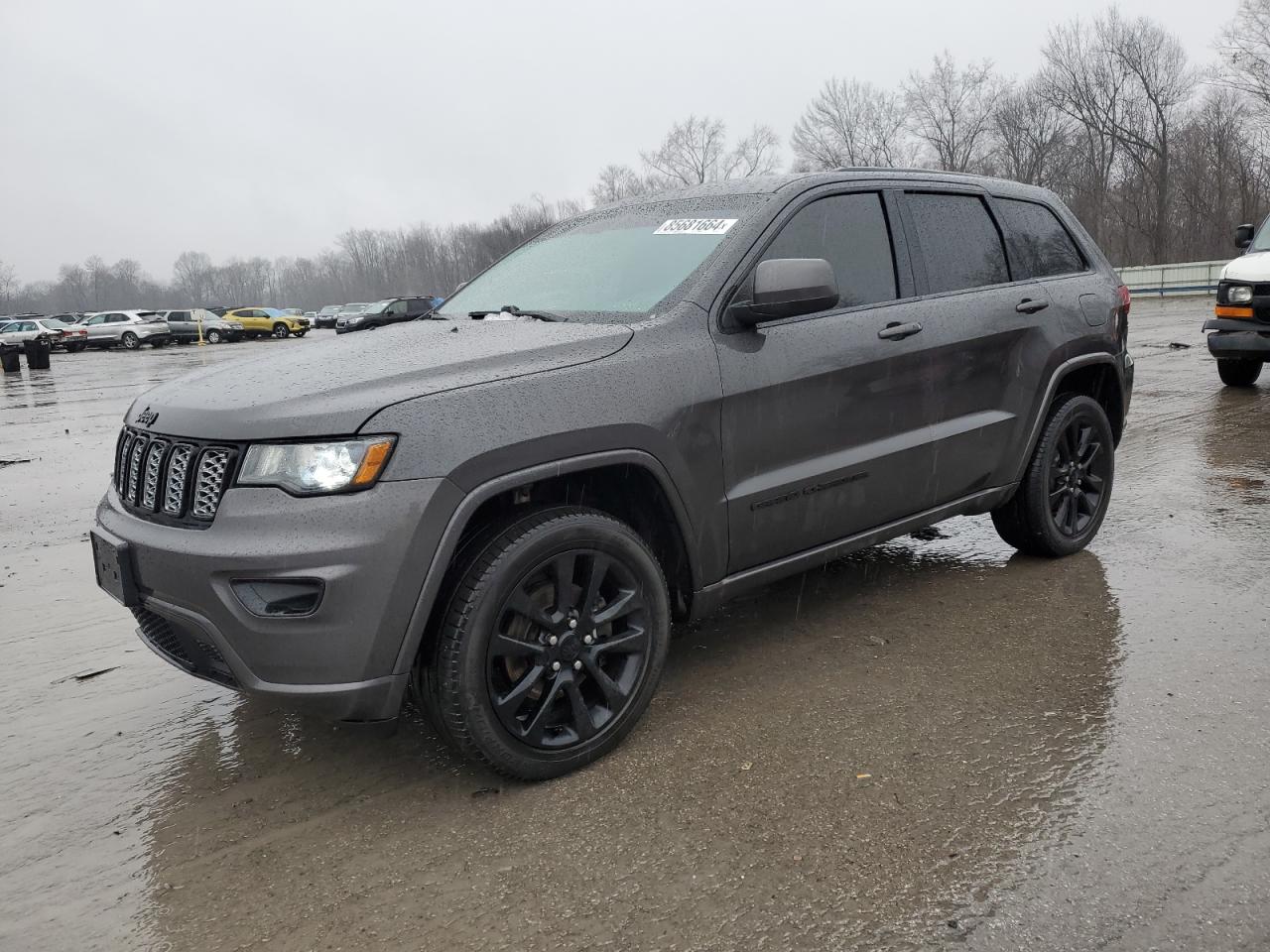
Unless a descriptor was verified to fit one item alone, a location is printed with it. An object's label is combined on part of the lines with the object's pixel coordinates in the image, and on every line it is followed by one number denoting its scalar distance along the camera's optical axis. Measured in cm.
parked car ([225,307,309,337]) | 5028
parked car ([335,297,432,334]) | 3850
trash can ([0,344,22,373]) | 2725
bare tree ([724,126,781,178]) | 7006
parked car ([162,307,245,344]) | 4575
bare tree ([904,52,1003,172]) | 6181
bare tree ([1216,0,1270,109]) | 4516
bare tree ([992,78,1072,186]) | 5738
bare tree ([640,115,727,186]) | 7119
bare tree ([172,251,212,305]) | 16450
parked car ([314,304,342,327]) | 7056
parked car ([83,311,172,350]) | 4319
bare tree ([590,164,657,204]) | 7606
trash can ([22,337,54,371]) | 2879
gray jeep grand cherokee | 261
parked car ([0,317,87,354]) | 4153
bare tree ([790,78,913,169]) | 6481
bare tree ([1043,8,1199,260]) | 5325
